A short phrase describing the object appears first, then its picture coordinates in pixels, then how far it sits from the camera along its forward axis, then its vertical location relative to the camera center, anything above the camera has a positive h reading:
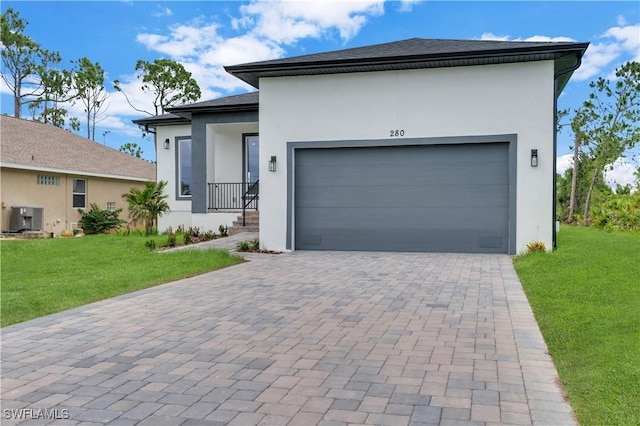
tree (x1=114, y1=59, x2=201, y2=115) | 32.78 +8.40
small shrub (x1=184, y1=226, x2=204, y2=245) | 13.46 -0.91
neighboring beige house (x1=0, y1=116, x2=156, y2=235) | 18.41 +1.27
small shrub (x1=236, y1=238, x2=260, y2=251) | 11.82 -0.99
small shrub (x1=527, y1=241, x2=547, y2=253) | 10.50 -0.89
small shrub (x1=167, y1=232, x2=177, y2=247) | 12.78 -0.97
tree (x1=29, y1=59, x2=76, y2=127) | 34.12 +7.86
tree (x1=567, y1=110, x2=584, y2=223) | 24.28 +3.00
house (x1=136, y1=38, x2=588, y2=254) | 10.66 +1.42
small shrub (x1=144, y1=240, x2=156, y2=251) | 11.90 -0.99
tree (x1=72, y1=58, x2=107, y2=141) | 35.25 +8.75
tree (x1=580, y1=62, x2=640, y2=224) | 22.98 +4.32
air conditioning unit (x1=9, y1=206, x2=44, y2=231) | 18.17 -0.54
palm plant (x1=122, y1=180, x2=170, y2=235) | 15.37 +0.06
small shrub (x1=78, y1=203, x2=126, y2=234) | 21.03 -0.70
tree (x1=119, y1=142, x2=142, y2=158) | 40.50 +4.78
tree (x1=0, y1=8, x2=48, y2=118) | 30.72 +9.91
